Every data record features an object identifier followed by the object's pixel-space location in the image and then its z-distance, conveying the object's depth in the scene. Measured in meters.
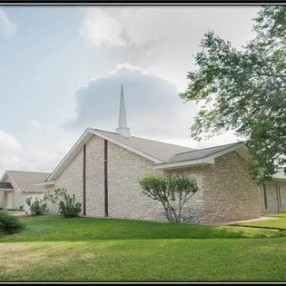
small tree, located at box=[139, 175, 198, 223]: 15.79
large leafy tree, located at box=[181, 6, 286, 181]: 11.67
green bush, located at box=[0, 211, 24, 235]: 12.80
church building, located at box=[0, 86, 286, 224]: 16.91
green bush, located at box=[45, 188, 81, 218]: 22.04
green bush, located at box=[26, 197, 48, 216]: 24.86
